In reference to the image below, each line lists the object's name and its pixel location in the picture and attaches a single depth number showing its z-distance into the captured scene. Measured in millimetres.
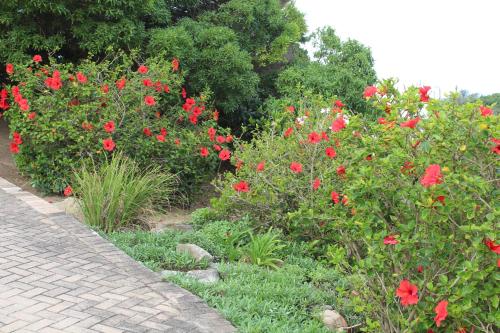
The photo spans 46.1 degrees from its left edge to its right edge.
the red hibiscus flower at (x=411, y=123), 3412
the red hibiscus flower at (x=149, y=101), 7770
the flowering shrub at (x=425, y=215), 3094
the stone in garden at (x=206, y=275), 4574
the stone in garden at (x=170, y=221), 6438
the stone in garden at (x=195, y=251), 5023
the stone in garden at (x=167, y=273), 4511
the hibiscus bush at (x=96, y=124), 7641
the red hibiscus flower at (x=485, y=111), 3353
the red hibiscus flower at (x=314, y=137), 5797
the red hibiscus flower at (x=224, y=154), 6957
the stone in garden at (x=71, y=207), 6471
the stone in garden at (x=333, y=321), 3934
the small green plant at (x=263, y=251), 5133
